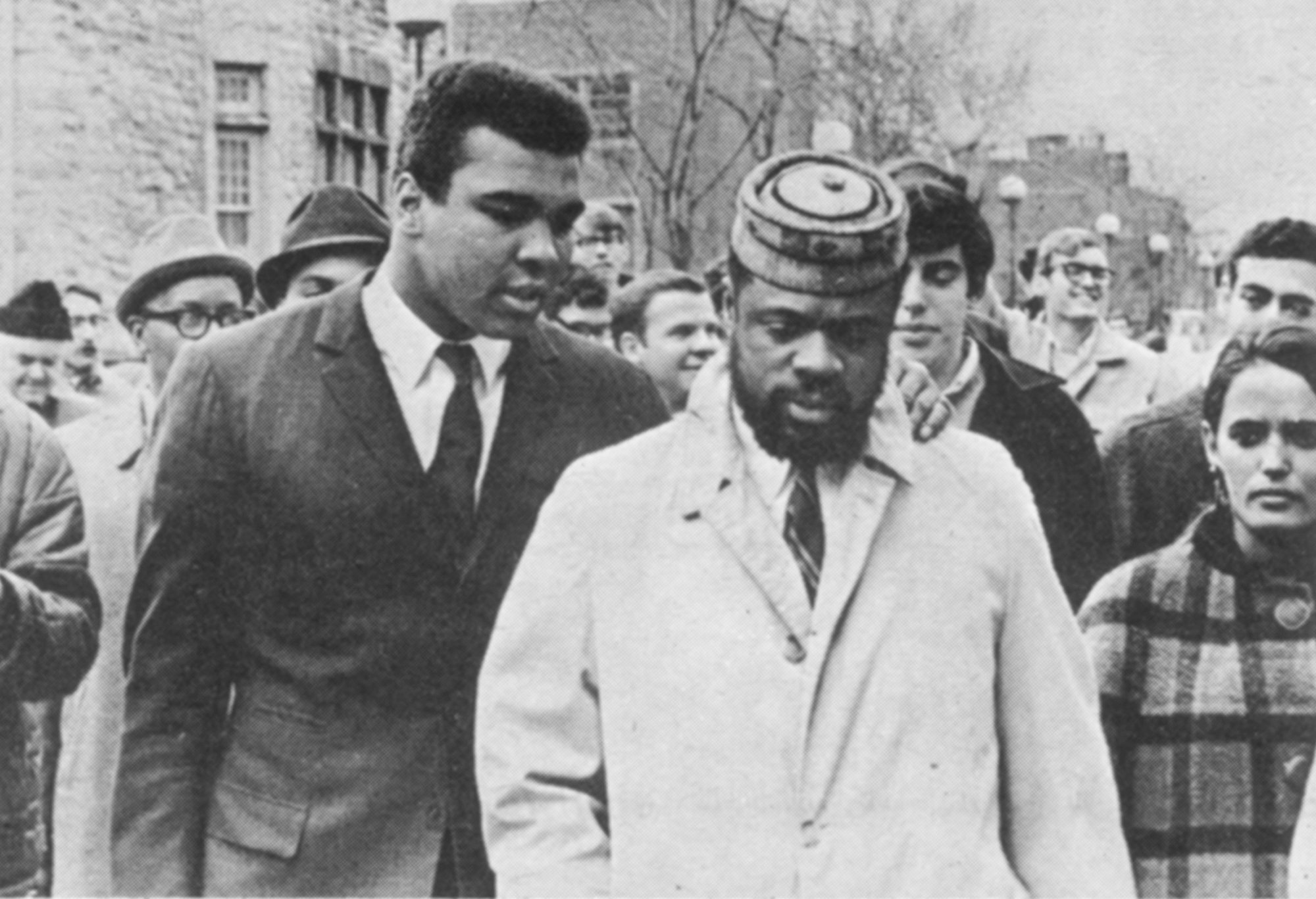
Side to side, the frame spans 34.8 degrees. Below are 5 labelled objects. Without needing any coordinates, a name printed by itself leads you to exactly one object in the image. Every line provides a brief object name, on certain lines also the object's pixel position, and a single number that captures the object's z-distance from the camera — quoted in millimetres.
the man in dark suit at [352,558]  3262
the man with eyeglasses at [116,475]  4969
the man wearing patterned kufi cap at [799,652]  2590
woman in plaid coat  3693
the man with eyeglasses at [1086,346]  8539
